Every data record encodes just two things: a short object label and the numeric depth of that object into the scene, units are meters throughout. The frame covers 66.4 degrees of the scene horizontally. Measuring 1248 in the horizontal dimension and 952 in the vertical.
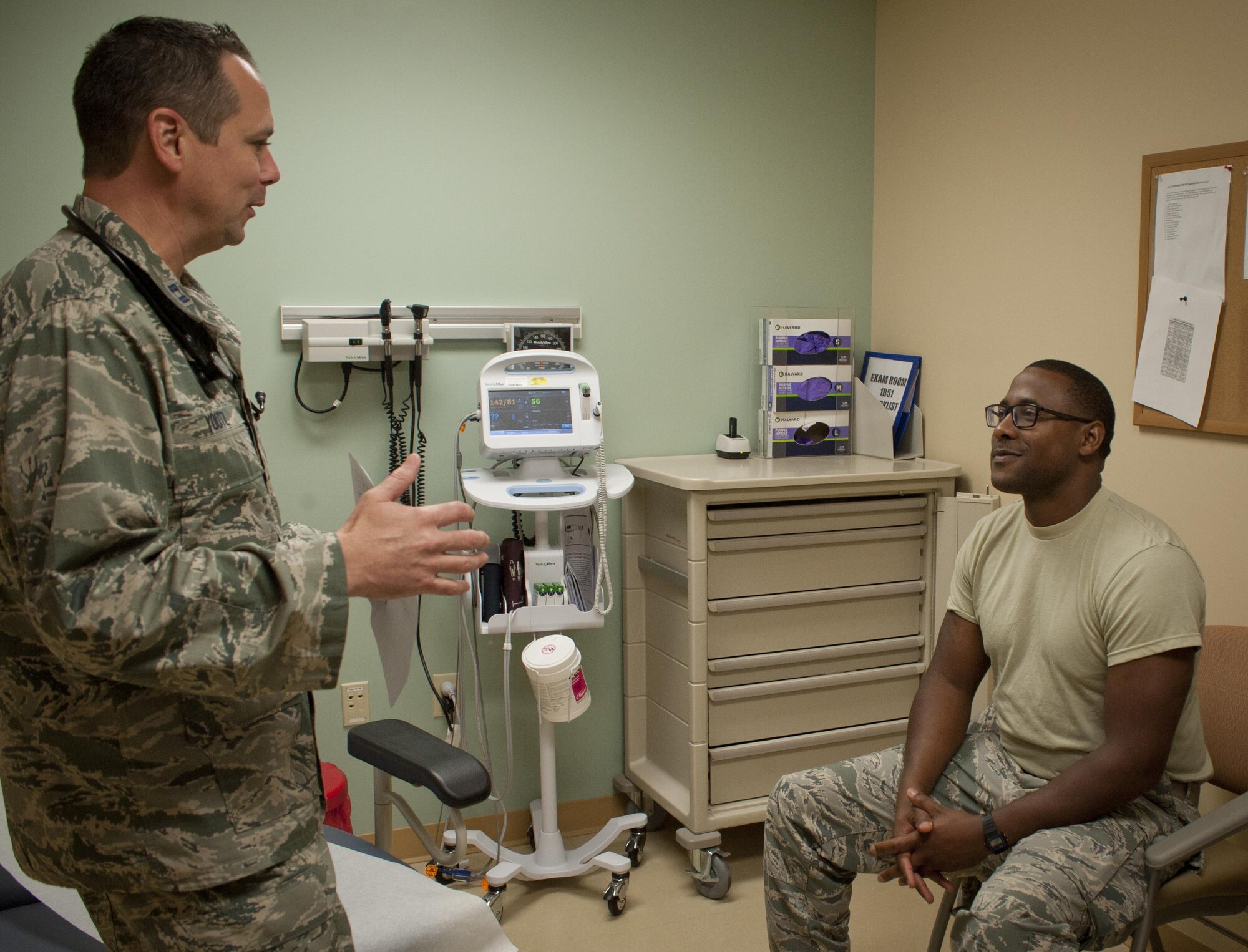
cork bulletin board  1.99
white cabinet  2.49
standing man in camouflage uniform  0.90
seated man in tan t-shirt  1.53
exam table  1.43
